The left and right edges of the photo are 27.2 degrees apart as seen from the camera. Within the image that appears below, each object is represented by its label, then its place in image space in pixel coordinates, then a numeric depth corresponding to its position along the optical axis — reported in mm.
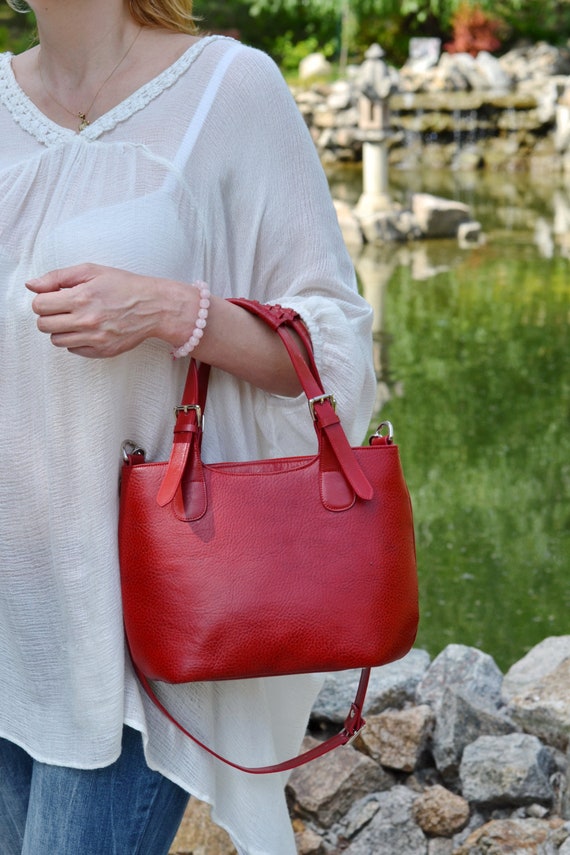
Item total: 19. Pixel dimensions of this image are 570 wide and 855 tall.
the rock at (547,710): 2344
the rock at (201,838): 2053
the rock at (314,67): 15156
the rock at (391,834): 2105
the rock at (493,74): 13359
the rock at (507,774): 2145
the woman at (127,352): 1180
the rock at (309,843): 2107
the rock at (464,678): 2539
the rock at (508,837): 1940
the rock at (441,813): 2117
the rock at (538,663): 2688
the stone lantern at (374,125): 8938
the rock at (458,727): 2287
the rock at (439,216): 8359
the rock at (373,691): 2467
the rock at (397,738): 2285
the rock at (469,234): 8273
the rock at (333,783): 2180
